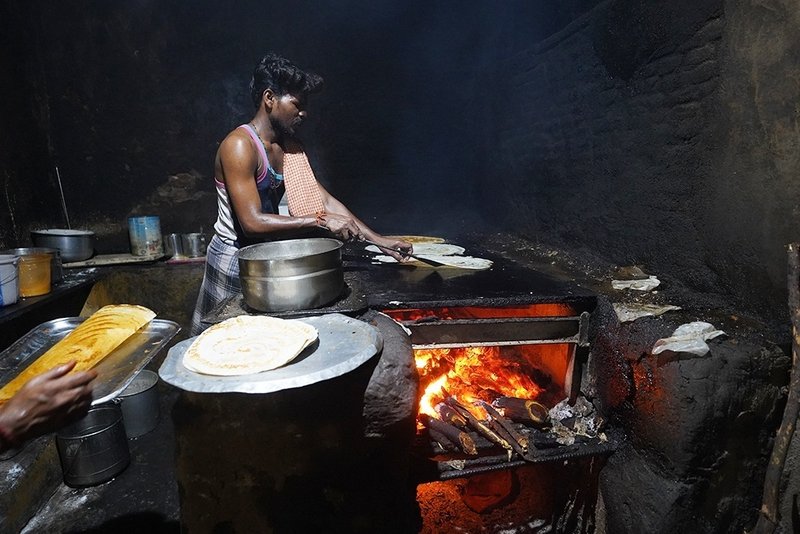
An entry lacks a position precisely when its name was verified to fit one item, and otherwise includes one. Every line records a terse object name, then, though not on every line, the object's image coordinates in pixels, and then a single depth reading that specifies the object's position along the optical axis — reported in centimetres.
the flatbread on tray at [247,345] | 142
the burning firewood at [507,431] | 251
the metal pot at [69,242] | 448
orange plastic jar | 336
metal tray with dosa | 145
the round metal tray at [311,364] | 128
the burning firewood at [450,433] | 254
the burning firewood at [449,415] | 273
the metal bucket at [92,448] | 303
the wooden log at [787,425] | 193
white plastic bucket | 304
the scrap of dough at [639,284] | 286
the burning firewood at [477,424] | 255
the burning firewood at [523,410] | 268
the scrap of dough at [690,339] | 204
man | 264
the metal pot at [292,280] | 196
